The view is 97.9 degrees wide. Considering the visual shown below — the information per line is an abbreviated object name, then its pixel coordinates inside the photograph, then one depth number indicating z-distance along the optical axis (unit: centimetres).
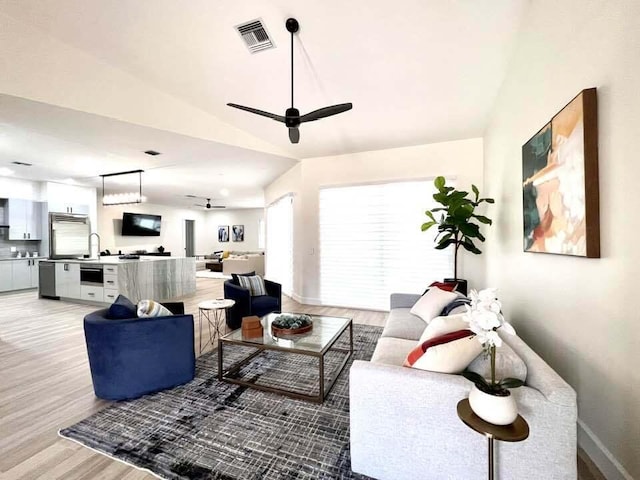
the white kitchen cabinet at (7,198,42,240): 668
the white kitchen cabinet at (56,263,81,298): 574
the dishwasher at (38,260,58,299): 601
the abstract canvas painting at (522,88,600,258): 156
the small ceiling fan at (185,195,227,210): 948
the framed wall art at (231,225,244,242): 1295
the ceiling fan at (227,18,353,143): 243
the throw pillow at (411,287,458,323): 276
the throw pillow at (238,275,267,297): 420
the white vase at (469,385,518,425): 107
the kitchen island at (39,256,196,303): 538
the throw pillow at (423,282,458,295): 320
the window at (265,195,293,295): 661
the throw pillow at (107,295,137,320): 240
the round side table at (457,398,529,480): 103
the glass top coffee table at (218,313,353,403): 238
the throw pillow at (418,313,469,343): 179
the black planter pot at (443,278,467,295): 400
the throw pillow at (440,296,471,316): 262
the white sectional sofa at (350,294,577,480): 121
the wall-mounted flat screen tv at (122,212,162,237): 975
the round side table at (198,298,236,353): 330
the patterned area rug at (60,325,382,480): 161
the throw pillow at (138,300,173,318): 248
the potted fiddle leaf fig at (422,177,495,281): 354
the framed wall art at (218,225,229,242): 1318
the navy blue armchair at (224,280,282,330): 387
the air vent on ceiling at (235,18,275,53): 256
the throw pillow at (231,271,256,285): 422
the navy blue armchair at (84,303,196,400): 225
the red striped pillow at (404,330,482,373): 145
